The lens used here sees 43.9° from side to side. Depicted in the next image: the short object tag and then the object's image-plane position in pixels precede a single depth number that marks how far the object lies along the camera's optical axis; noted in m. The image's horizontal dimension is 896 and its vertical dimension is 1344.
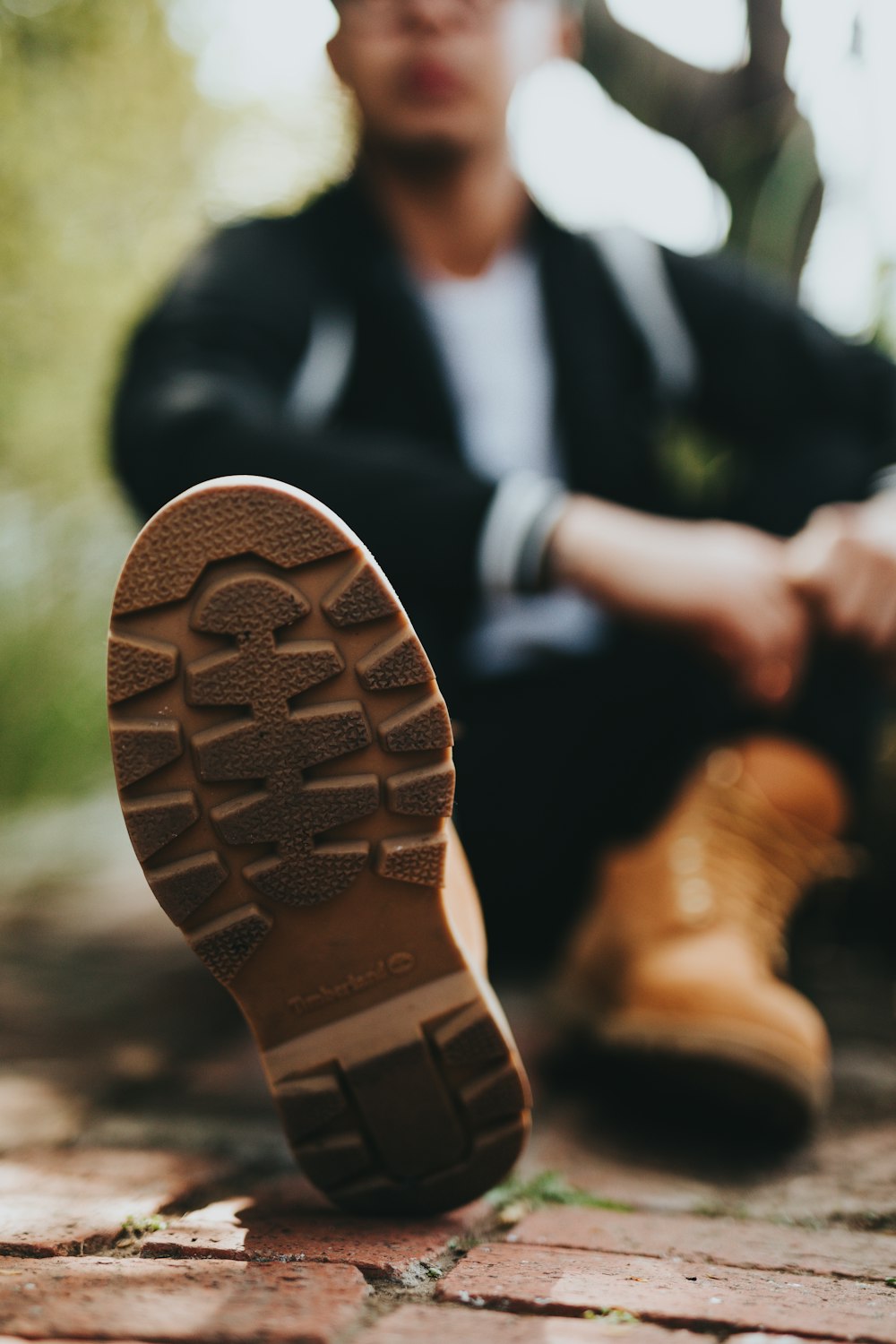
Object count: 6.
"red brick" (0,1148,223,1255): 0.63
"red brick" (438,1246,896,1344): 0.54
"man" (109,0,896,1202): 0.96
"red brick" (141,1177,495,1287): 0.59
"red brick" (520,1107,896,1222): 0.78
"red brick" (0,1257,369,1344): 0.49
